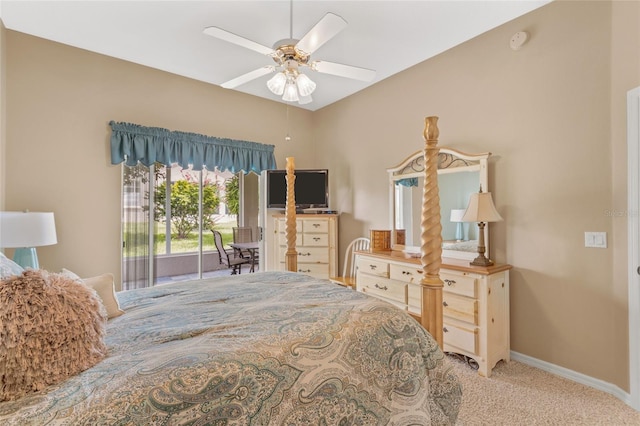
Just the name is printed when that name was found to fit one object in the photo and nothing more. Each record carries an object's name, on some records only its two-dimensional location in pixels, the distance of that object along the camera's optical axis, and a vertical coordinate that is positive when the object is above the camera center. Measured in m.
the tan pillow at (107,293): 1.58 -0.41
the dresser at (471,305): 2.37 -0.75
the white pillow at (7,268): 1.21 -0.22
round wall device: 2.51 +1.46
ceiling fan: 1.78 +1.06
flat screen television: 4.25 +0.38
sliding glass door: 3.39 -0.04
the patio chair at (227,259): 4.05 -0.60
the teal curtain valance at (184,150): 3.24 +0.80
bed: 0.87 -0.51
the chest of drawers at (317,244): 4.12 -0.39
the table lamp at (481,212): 2.48 +0.02
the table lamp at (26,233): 2.23 -0.12
